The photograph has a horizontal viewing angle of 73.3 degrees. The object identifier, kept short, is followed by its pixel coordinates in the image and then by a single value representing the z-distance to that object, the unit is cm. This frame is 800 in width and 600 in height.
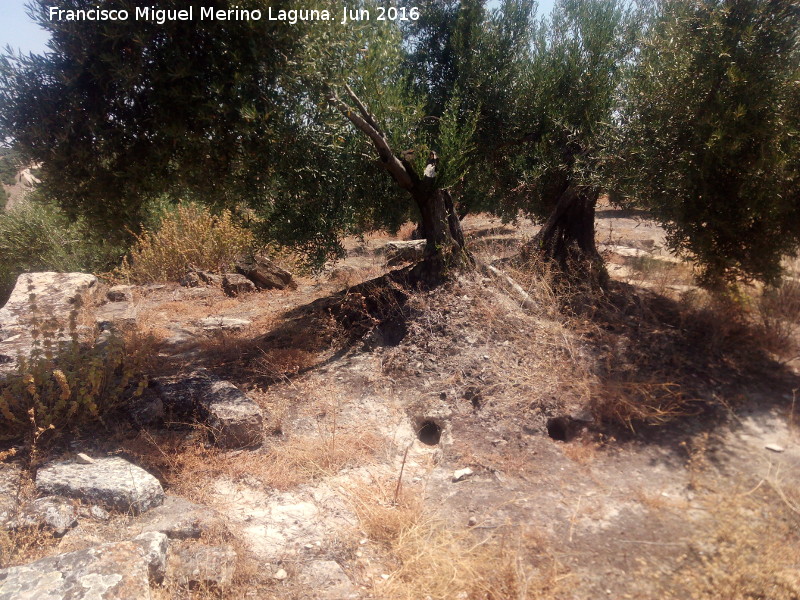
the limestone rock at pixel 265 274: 1091
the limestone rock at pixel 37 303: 630
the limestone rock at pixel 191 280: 1092
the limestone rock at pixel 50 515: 358
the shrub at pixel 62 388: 468
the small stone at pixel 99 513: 377
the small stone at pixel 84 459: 431
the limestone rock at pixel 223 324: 833
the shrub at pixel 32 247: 1428
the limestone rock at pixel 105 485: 387
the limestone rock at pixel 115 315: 781
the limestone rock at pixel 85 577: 276
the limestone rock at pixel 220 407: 498
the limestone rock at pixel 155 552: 310
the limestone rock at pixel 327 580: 329
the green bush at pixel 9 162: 538
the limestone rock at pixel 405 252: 1214
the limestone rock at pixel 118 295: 970
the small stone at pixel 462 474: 452
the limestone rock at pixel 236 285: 1049
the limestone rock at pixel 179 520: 366
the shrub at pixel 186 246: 1148
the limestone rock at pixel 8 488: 370
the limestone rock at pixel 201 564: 324
